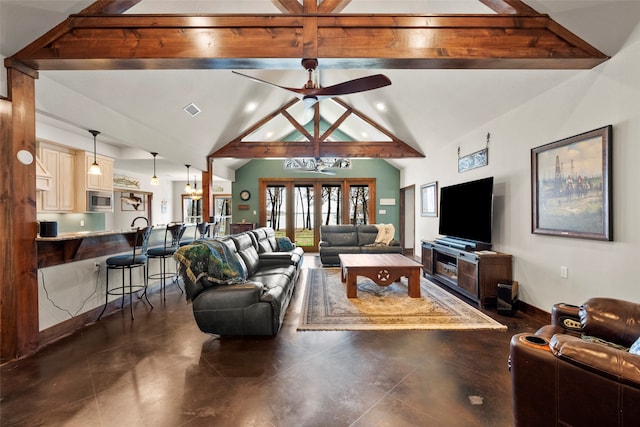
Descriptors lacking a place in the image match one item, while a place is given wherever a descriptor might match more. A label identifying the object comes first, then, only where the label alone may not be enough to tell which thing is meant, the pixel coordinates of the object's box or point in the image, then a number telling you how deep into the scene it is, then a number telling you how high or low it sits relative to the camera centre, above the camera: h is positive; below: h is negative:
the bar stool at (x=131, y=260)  3.33 -0.56
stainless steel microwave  5.23 +0.20
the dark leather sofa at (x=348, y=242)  6.41 -0.72
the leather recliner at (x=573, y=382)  1.17 -0.75
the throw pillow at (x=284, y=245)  5.70 -0.66
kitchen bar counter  2.76 -0.38
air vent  4.55 +1.67
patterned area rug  3.13 -1.22
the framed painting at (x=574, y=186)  2.56 +0.26
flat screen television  3.95 +0.03
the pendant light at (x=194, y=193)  7.18 +0.47
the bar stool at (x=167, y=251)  4.21 -0.58
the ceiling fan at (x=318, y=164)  7.33 +1.41
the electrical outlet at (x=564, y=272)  2.99 -0.63
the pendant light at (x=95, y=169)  4.16 +0.62
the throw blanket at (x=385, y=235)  6.72 -0.54
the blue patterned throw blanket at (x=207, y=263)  2.74 -0.50
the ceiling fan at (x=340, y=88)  2.77 +1.26
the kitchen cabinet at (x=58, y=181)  4.42 +0.51
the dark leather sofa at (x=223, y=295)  2.73 -0.81
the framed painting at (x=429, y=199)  6.32 +0.31
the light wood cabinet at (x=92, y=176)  5.04 +0.68
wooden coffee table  4.04 -0.87
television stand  3.70 -0.82
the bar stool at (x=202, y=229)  5.49 -0.34
